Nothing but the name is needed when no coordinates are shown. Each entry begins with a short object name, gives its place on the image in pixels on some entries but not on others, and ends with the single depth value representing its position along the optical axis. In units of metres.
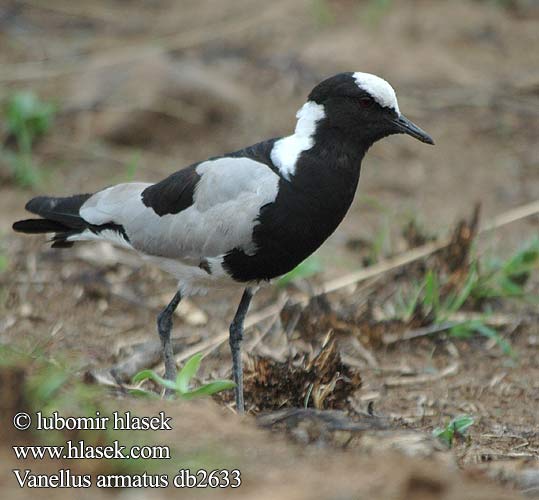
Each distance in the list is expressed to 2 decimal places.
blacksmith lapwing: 8.45
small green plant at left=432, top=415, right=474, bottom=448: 7.85
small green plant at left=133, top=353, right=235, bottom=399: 7.36
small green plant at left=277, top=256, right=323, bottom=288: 11.32
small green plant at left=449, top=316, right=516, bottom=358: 10.70
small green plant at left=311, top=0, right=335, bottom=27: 18.47
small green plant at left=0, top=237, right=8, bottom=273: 11.92
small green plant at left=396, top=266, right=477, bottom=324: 10.72
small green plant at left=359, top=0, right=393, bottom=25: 17.91
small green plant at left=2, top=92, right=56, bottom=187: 14.25
